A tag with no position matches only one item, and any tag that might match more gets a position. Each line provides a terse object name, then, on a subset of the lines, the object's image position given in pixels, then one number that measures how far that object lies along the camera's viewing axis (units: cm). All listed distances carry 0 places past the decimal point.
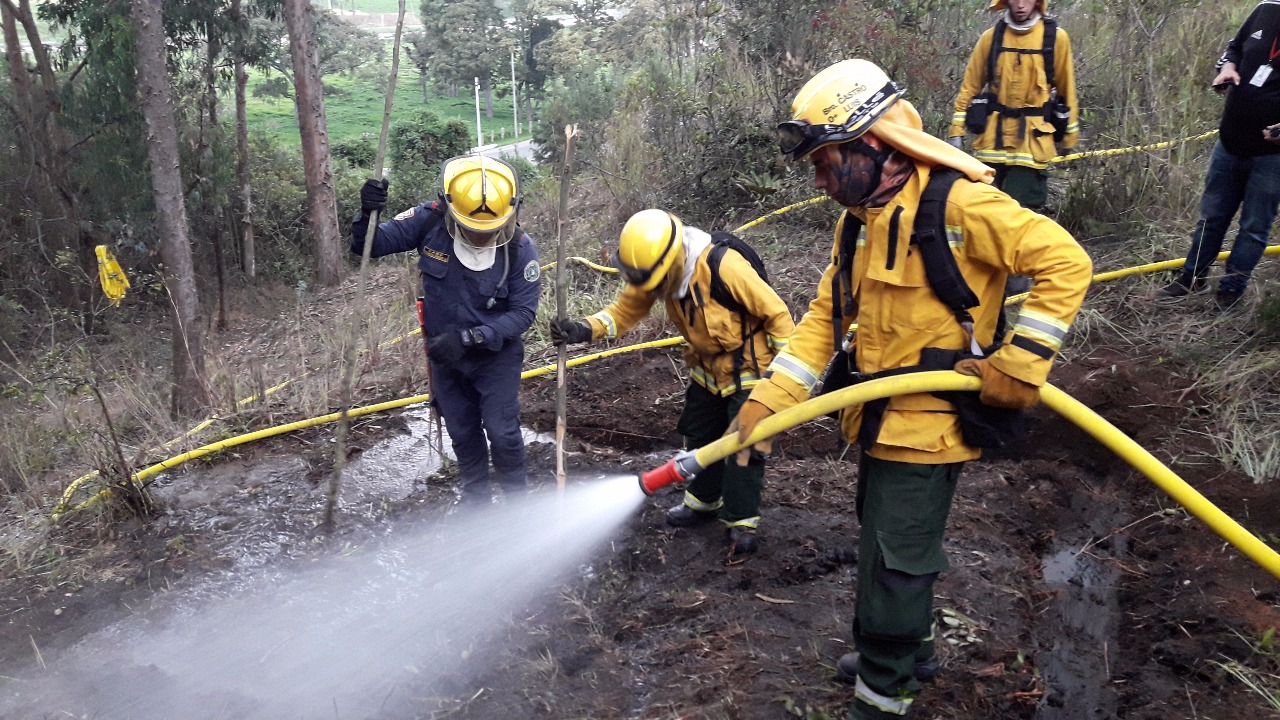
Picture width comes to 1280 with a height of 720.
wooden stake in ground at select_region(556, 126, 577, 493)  381
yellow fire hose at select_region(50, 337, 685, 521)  480
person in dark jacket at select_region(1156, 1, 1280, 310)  471
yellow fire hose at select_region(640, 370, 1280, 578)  250
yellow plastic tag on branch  868
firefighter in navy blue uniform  418
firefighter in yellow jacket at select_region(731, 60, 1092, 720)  242
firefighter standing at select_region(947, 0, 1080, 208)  558
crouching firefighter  385
